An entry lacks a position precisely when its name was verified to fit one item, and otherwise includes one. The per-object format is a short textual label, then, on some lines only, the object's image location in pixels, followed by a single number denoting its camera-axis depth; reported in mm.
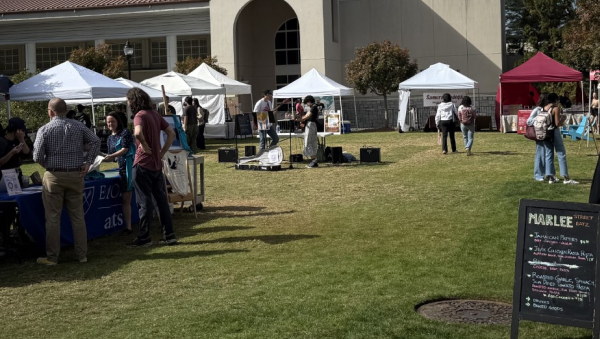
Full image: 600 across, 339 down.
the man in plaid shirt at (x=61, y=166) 9039
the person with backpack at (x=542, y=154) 14992
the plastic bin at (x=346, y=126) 37572
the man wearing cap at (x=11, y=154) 9398
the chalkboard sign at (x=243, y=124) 21266
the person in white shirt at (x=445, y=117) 21422
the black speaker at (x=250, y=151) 22000
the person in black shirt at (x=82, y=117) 20997
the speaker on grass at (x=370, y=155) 20344
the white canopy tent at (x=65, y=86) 18062
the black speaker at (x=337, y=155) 20203
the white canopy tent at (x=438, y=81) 31844
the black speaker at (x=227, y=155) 21516
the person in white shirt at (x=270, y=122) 21703
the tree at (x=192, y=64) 40562
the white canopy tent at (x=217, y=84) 31469
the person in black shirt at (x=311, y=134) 19328
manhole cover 6707
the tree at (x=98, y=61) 40938
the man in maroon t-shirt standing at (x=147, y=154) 9781
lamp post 32656
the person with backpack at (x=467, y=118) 20344
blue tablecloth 9570
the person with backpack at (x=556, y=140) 14594
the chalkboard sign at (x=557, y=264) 5613
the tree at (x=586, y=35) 26266
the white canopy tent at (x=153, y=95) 24072
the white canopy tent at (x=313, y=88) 31072
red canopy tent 30327
